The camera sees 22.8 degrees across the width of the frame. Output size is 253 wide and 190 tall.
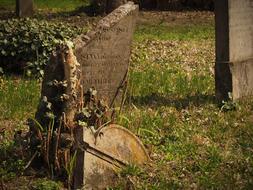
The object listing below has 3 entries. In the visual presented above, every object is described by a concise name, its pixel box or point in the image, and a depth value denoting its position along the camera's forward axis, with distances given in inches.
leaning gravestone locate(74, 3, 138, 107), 241.8
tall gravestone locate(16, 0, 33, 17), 603.8
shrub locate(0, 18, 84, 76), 358.3
